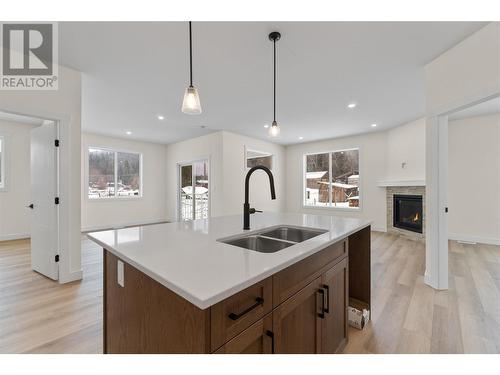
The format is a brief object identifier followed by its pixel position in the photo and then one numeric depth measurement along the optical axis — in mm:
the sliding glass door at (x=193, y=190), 6254
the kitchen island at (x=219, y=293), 747
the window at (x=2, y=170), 4605
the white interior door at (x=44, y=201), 2676
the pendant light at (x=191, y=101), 1523
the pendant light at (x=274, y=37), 2049
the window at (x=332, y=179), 6133
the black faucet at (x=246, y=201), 1495
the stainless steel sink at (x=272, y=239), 1498
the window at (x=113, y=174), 5811
